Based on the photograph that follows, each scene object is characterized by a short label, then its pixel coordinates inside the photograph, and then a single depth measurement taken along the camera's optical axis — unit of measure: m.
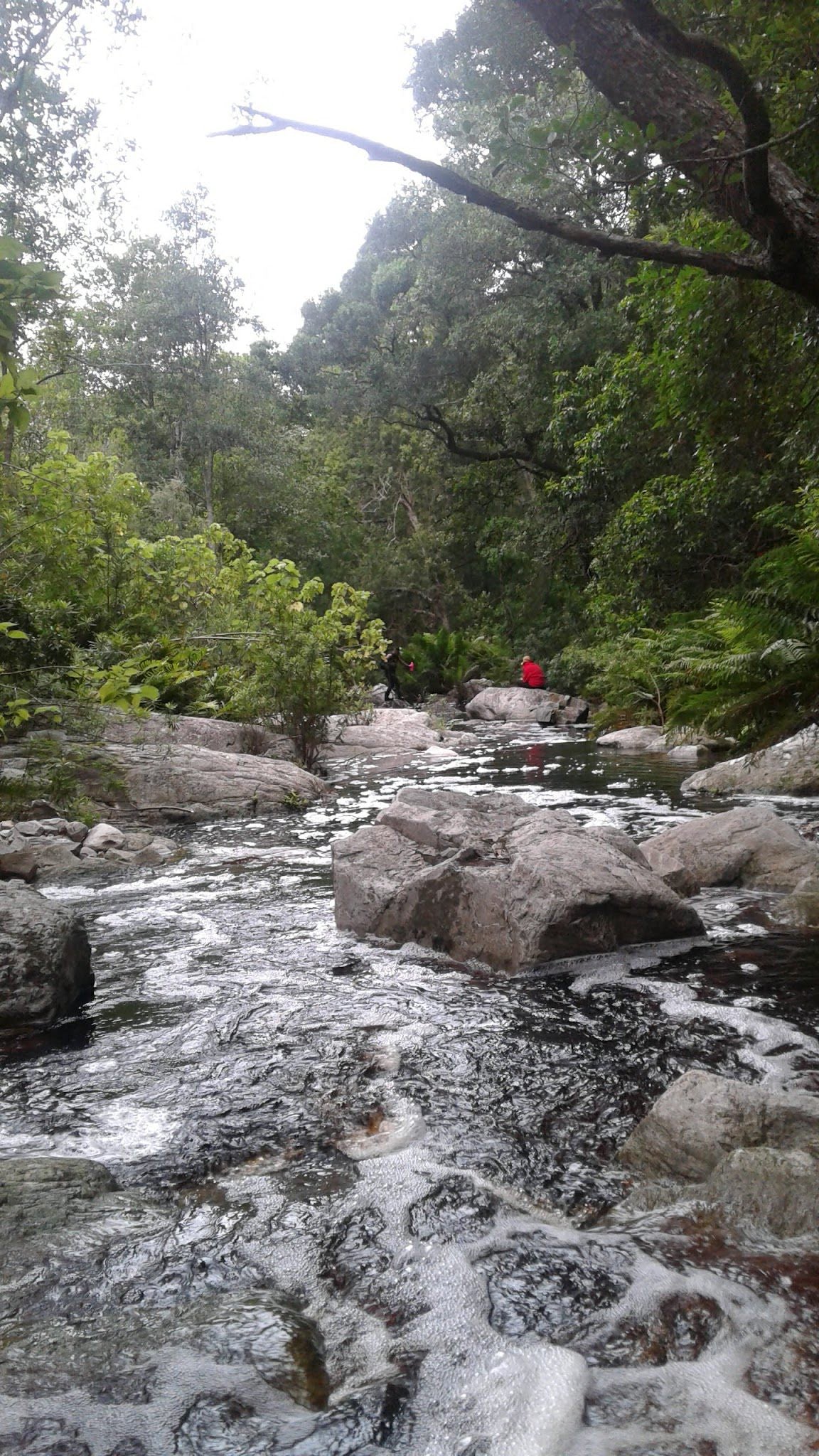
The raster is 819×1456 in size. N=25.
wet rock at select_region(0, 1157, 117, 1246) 2.62
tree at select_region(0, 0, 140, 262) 11.58
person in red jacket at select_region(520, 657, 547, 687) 26.27
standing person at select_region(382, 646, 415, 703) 27.16
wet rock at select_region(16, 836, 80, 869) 7.87
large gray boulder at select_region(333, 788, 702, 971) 4.96
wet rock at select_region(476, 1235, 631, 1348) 2.27
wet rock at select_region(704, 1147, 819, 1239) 2.53
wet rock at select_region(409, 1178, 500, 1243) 2.68
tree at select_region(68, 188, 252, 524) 28.91
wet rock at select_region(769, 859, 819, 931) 5.43
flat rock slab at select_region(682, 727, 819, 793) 10.26
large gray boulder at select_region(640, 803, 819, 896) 6.34
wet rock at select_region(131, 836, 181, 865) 8.16
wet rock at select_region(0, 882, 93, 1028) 4.34
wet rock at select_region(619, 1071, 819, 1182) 2.80
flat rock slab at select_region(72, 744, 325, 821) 10.29
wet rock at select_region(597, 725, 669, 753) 15.88
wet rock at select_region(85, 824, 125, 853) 8.39
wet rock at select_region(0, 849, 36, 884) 7.70
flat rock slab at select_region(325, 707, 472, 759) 16.86
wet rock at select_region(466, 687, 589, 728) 22.73
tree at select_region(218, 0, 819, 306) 3.55
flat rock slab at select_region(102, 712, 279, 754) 11.22
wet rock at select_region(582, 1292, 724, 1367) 2.14
